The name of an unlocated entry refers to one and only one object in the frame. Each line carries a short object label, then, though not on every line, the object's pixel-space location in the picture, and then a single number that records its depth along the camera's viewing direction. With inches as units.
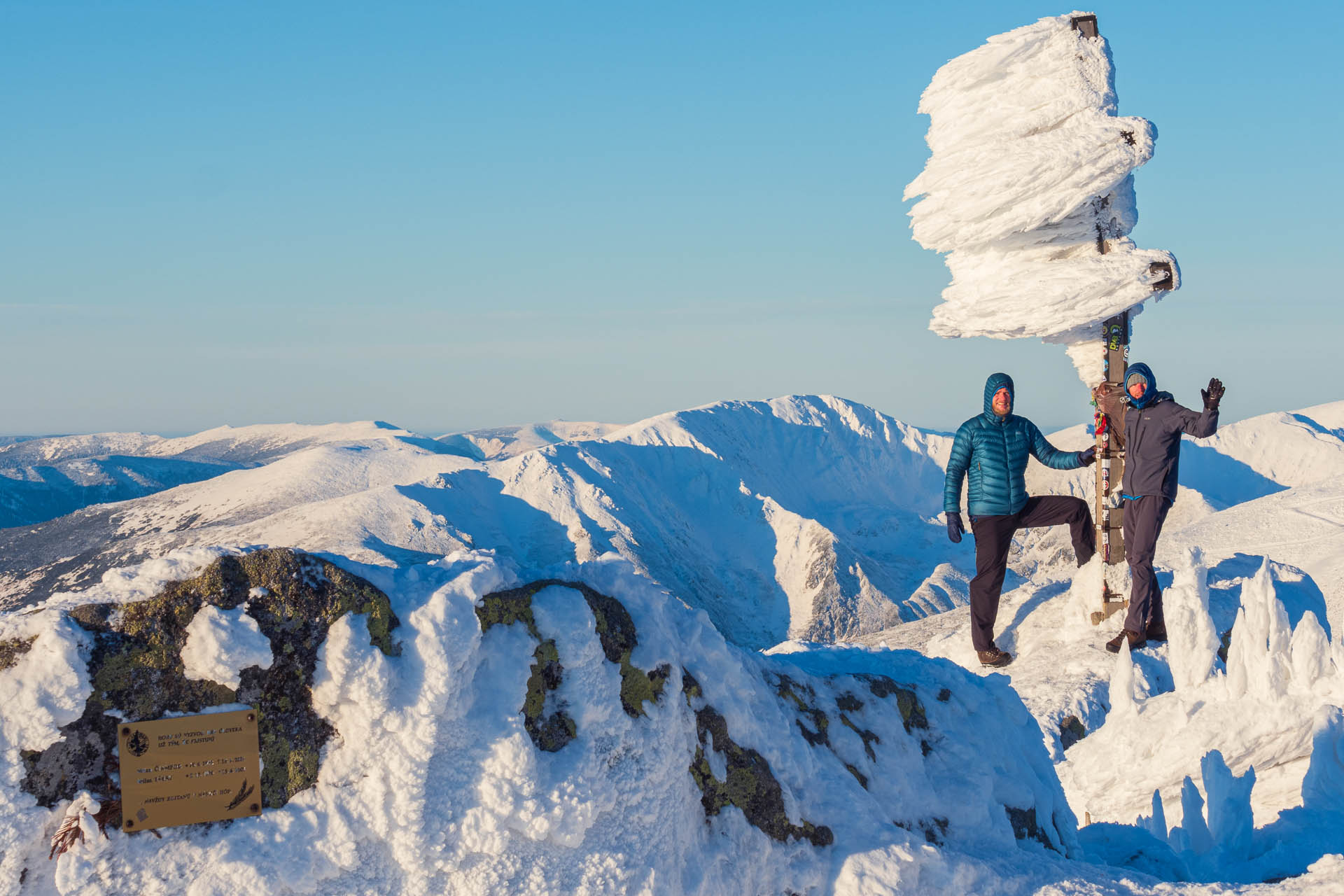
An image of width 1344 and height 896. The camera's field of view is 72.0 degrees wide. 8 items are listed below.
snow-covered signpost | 358.3
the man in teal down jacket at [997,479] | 340.2
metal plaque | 129.0
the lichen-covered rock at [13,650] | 126.8
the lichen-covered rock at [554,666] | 156.1
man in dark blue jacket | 333.7
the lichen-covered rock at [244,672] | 128.3
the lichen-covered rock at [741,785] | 171.6
